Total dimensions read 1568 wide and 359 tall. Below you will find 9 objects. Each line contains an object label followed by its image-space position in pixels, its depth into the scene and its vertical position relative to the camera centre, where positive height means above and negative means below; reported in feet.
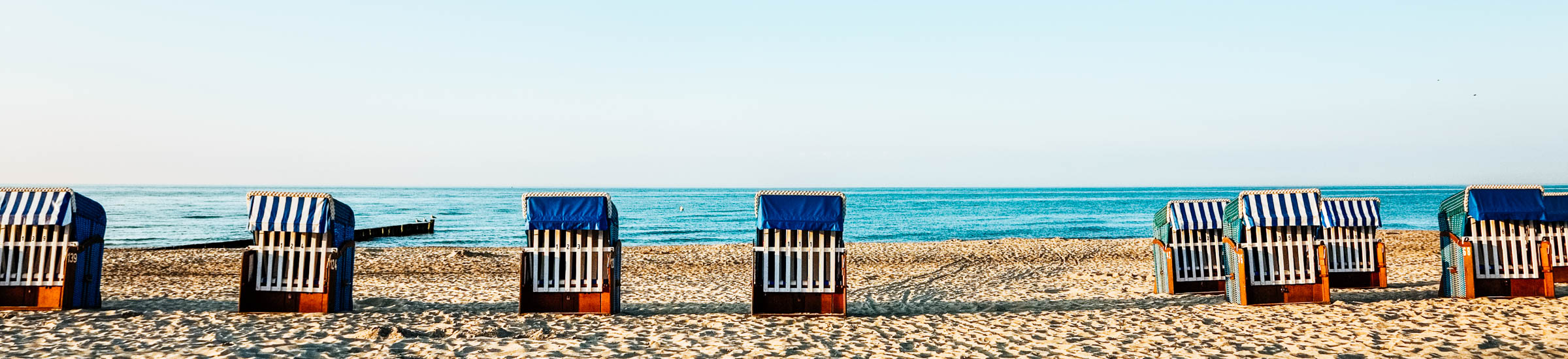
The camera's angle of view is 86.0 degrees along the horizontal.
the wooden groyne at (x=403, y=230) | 111.34 -4.66
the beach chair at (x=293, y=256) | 32.14 -2.22
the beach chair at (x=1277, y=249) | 33.47 -2.11
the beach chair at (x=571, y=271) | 32.89 -2.86
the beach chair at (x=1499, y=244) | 33.24 -1.91
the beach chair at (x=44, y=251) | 32.58 -2.07
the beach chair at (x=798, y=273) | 32.53 -2.92
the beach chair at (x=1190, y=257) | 38.46 -2.76
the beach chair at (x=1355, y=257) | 37.86 -2.71
